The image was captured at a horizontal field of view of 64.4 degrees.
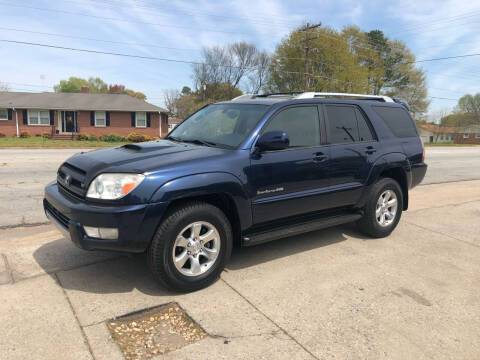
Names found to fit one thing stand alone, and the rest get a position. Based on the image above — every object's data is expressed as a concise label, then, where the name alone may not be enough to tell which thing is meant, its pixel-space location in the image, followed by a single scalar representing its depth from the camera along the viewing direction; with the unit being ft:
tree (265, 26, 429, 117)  144.36
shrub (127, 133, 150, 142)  91.25
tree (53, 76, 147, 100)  254.88
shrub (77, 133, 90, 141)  92.27
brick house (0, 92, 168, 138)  99.30
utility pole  118.89
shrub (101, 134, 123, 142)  95.91
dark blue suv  10.68
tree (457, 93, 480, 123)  255.91
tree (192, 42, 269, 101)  171.83
